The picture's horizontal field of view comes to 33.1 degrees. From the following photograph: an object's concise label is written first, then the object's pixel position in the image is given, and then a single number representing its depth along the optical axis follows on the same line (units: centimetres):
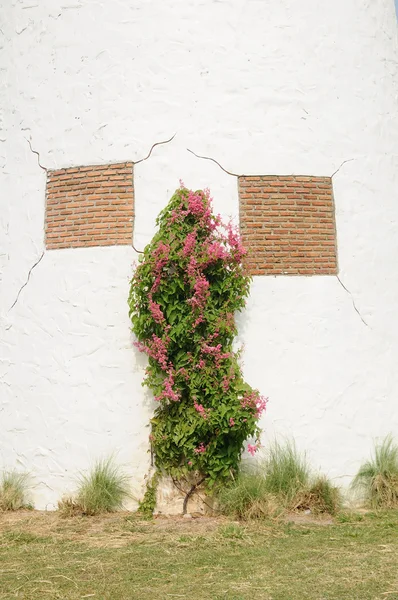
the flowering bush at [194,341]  607
